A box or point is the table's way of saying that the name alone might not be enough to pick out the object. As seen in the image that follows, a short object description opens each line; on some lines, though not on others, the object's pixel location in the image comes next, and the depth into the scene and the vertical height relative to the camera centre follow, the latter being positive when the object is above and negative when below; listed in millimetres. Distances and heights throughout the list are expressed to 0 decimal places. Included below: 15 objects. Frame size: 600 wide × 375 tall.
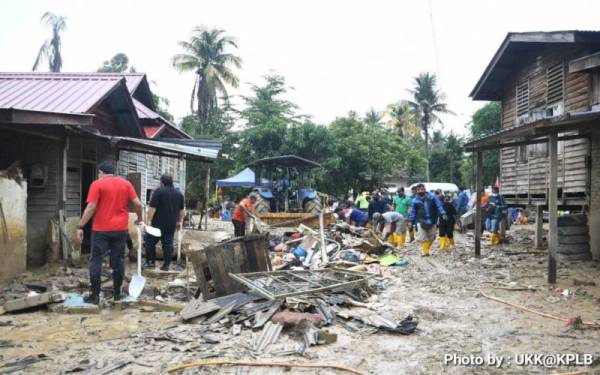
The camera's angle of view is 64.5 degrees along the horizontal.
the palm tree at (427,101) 45906 +8360
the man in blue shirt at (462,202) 16922 -502
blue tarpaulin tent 25375 +301
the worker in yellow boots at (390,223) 12891 -1000
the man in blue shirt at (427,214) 10867 -606
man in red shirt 5848 -481
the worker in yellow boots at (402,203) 15977 -524
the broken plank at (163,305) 5824 -1494
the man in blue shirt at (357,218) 15414 -1012
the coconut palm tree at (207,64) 33375 +8557
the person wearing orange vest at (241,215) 10952 -685
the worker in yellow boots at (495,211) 12242 -610
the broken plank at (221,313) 5163 -1422
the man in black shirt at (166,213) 7973 -476
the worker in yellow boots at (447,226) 11375 -927
